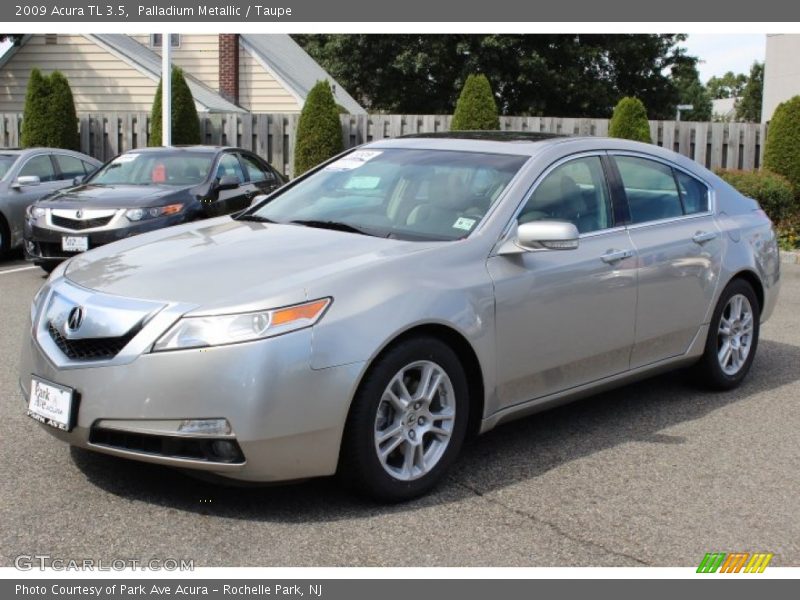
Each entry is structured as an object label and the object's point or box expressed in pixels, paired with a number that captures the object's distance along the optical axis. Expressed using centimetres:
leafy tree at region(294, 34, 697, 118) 3978
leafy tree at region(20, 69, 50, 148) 2191
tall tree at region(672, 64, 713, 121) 9831
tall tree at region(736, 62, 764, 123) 9131
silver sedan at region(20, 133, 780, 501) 402
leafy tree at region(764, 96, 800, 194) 1677
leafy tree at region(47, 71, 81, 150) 2195
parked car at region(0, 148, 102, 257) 1295
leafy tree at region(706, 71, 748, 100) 14200
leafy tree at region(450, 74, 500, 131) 1981
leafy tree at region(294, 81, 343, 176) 2012
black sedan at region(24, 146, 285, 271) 1090
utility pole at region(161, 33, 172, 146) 1945
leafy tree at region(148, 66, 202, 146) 2136
